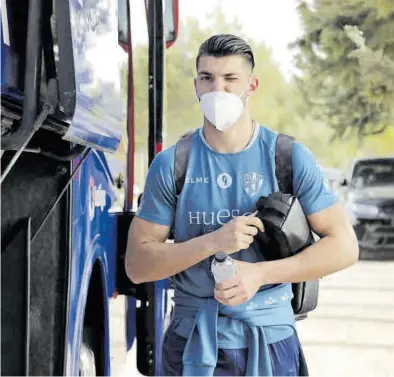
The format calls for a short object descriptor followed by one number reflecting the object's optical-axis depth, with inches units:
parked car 512.7
